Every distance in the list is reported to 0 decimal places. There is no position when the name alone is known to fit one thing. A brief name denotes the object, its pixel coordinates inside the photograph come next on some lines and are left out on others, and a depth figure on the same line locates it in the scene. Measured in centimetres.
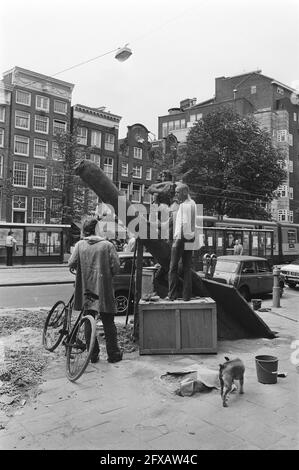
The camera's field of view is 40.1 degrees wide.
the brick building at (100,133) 4378
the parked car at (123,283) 1064
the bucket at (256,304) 1073
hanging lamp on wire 1117
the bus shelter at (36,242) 2458
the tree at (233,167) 3269
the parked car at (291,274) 1627
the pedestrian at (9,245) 2311
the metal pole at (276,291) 1171
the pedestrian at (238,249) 1959
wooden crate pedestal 614
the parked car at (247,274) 1315
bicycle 489
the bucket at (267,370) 491
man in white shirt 642
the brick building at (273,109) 5341
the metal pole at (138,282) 685
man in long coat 550
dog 432
